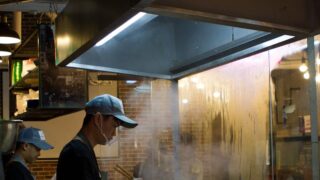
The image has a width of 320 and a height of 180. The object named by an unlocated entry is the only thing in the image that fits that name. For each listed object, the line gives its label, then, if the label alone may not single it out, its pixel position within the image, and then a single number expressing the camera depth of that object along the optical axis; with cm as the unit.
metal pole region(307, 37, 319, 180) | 228
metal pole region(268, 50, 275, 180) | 255
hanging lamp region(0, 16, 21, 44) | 504
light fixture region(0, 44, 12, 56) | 571
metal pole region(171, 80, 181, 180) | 384
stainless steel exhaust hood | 198
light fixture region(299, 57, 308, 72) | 237
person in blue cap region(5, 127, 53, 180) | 402
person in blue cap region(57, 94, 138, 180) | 249
